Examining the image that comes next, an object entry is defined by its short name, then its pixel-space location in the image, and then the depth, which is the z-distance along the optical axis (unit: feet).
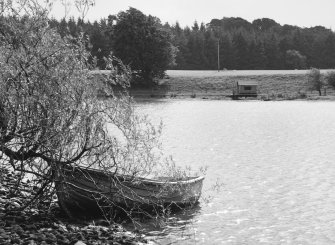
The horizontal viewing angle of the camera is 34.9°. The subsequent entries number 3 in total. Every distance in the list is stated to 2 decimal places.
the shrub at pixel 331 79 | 397.92
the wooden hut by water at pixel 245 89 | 405.18
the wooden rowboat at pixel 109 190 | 63.62
